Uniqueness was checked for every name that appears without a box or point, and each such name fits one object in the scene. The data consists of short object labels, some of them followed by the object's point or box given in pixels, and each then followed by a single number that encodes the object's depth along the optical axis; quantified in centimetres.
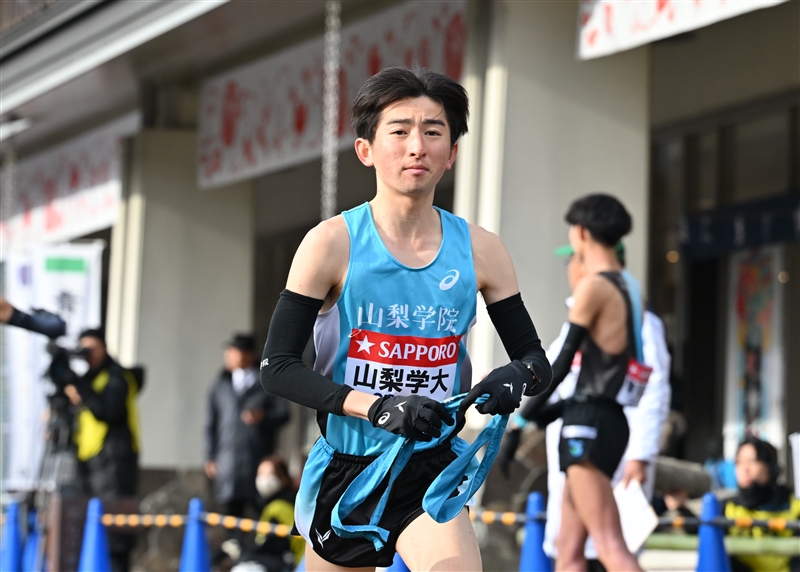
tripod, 2094
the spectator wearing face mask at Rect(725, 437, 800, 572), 1547
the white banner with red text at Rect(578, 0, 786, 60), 1480
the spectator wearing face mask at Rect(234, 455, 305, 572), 1984
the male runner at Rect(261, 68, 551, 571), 708
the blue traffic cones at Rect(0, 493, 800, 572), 1294
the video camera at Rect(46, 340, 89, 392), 2087
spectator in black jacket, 2270
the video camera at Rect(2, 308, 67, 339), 1301
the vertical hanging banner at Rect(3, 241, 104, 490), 2402
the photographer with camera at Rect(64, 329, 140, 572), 2158
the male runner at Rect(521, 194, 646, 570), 1167
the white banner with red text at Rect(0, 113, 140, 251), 3173
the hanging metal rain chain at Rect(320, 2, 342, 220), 2319
